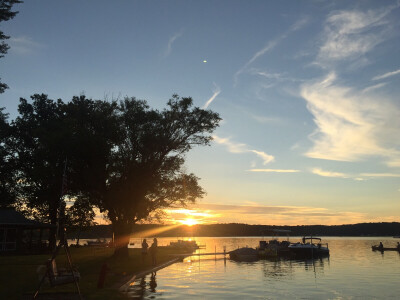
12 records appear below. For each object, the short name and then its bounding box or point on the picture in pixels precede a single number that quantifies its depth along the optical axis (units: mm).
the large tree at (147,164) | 40094
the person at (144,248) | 40428
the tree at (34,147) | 42688
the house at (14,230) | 43719
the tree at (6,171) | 54906
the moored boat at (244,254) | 61125
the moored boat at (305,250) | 70562
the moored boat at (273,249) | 66250
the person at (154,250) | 36016
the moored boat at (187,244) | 88088
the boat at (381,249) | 91212
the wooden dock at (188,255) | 56556
